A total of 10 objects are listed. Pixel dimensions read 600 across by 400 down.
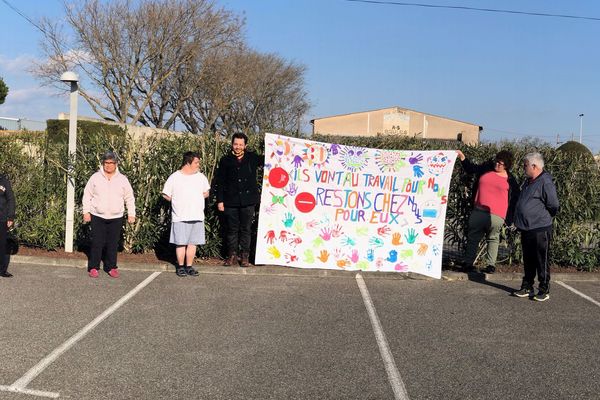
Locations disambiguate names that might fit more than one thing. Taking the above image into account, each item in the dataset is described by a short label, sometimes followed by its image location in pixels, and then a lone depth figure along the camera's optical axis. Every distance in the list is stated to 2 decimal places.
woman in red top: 7.26
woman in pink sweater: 7.06
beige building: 63.22
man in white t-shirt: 7.15
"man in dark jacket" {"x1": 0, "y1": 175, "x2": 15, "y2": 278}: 6.90
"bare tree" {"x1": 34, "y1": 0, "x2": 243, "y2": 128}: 31.97
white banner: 7.52
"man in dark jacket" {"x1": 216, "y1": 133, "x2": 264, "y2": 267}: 7.33
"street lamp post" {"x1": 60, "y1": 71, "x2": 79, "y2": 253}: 7.94
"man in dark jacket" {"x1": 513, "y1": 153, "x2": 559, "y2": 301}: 6.34
